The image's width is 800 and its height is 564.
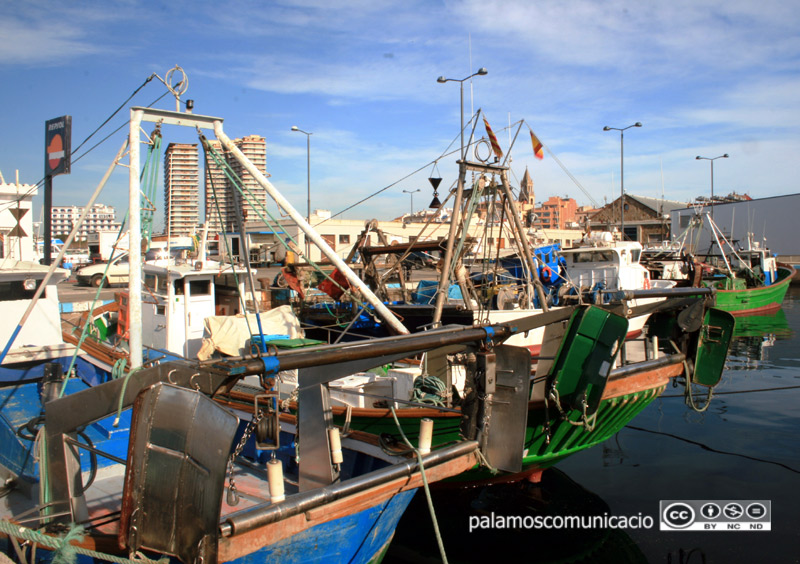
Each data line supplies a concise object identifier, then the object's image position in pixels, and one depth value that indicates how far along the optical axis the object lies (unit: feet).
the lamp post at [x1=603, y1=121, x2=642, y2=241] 105.26
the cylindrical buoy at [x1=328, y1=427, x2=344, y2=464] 15.43
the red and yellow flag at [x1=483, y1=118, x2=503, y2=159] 31.71
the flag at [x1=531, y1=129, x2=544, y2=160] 39.06
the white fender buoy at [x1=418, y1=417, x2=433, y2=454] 15.34
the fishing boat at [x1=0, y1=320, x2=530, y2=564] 10.24
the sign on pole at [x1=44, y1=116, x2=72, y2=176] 35.44
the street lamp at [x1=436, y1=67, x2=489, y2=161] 59.21
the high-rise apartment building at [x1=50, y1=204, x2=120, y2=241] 613.52
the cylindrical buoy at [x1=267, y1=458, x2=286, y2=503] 12.38
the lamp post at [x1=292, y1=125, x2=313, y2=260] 105.30
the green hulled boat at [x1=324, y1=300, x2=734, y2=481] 20.06
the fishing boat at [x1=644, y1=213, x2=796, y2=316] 86.12
